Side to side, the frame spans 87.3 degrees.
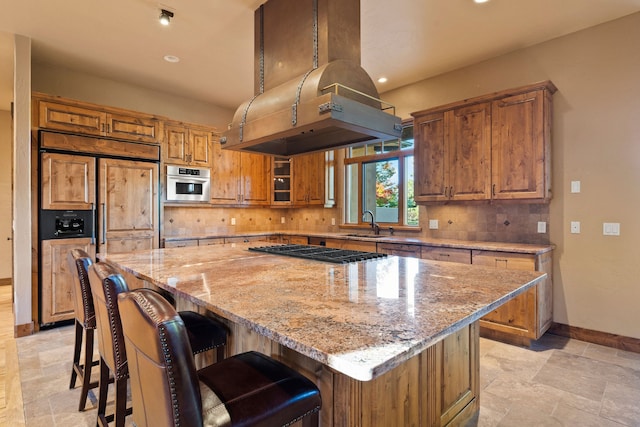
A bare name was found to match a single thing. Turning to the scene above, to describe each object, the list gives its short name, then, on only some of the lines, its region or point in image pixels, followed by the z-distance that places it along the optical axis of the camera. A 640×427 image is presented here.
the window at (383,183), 4.59
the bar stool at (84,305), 1.94
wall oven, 4.51
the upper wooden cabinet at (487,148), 3.20
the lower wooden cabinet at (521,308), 2.97
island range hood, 1.92
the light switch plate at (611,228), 3.05
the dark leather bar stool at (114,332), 1.37
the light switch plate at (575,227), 3.25
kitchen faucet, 4.76
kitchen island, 0.86
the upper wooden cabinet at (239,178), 5.07
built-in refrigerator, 3.48
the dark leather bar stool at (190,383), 0.84
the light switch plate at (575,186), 3.25
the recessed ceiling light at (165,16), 2.95
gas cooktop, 2.18
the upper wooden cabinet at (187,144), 4.49
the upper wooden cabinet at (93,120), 3.50
